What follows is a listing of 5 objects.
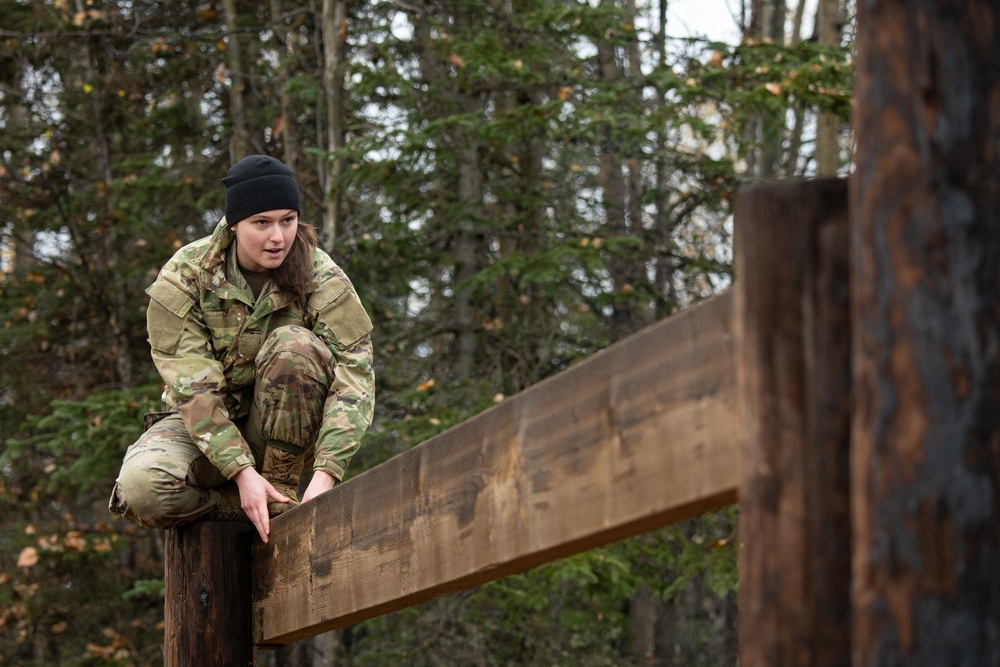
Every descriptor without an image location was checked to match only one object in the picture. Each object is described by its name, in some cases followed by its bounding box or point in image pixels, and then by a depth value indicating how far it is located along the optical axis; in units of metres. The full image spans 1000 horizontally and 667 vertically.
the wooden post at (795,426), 2.61
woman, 6.32
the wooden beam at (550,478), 3.01
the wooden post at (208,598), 6.11
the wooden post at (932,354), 2.36
